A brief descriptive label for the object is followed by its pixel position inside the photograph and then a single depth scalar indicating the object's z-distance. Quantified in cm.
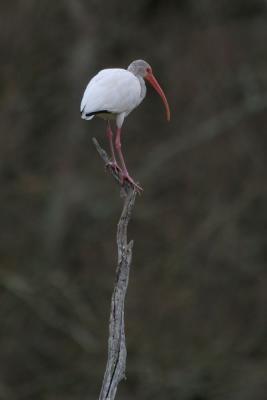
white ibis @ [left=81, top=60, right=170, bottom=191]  2016
